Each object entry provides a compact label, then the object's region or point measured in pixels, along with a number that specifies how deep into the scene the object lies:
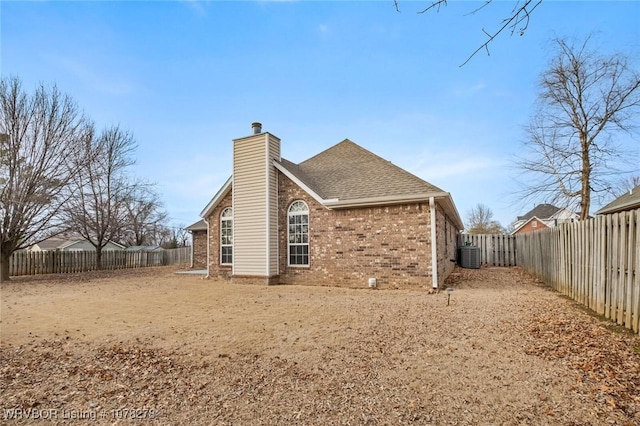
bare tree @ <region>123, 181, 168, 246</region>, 24.70
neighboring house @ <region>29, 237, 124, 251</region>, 42.75
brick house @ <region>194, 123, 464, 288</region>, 9.73
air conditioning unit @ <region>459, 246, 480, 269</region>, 17.08
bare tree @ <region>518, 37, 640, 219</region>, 14.05
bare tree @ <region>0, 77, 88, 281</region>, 13.44
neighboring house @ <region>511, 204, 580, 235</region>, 40.50
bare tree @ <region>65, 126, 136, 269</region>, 17.15
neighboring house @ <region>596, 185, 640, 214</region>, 12.15
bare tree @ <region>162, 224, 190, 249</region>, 46.35
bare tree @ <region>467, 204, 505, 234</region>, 45.25
